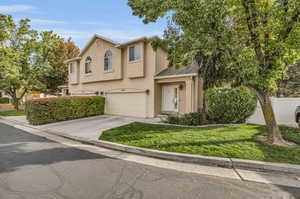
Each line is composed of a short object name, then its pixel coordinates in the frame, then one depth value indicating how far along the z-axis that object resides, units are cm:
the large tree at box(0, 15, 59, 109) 1812
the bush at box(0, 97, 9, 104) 3150
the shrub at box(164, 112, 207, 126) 872
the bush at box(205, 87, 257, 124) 834
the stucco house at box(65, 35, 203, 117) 1104
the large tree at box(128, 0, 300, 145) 492
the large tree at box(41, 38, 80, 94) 2741
